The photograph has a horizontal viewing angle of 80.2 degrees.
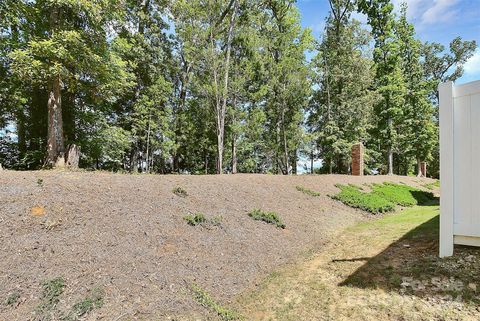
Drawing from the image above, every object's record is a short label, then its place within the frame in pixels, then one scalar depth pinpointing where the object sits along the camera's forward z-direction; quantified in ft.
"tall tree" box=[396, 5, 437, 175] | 71.00
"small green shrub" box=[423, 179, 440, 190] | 56.96
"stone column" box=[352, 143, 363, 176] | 48.93
